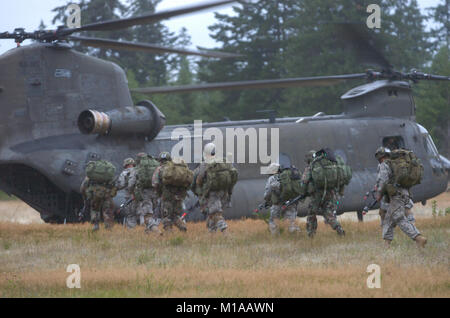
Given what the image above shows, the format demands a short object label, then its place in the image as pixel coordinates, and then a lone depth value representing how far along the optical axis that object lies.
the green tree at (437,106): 39.81
